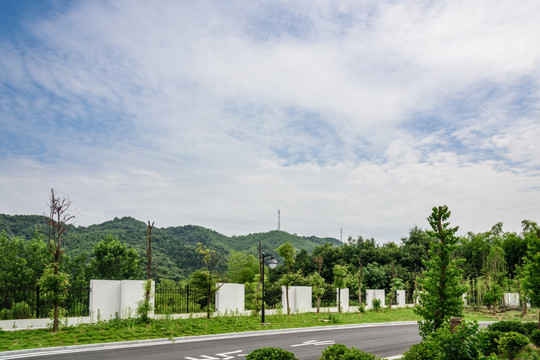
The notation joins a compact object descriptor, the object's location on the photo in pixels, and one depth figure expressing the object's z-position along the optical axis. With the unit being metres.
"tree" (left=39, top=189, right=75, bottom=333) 17.56
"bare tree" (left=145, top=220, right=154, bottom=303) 20.82
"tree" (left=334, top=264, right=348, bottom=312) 34.00
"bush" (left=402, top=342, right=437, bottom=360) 10.34
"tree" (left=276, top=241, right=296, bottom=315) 29.53
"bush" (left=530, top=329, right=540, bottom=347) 14.46
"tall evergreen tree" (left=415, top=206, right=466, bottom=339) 12.73
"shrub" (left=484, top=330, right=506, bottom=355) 12.88
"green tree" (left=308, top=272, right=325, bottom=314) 31.27
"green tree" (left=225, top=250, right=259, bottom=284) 57.38
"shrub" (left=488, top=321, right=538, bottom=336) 16.11
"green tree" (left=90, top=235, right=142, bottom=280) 39.03
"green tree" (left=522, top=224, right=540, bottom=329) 18.19
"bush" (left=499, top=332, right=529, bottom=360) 12.52
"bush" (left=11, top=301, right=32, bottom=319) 18.83
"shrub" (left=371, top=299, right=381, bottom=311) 37.03
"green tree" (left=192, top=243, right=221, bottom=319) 23.58
